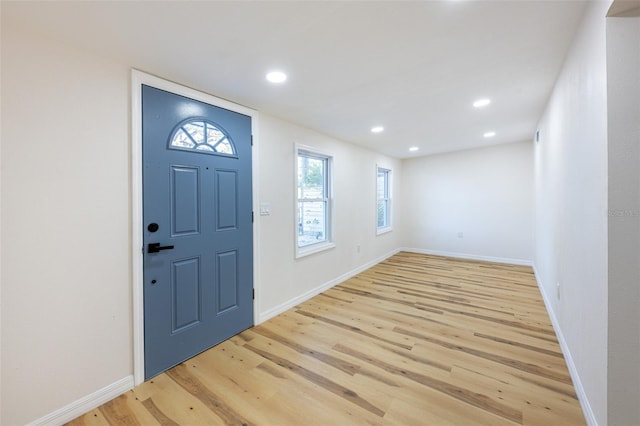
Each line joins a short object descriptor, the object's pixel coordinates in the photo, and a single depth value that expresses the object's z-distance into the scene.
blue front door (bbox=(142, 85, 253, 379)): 2.05
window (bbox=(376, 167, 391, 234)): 5.98
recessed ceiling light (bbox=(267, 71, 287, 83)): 2.09
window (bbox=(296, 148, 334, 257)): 3.66
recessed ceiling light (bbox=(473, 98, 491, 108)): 2.78
